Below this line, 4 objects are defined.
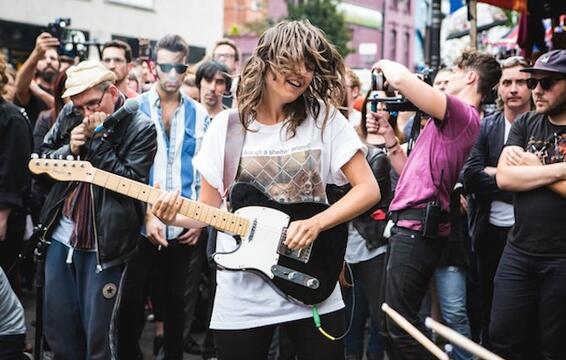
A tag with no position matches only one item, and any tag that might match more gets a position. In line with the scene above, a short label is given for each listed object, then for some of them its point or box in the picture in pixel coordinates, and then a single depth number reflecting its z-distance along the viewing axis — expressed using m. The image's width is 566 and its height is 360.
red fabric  7.18
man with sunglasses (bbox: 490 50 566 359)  4.23
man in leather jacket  4.43
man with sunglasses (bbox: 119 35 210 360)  5.27
